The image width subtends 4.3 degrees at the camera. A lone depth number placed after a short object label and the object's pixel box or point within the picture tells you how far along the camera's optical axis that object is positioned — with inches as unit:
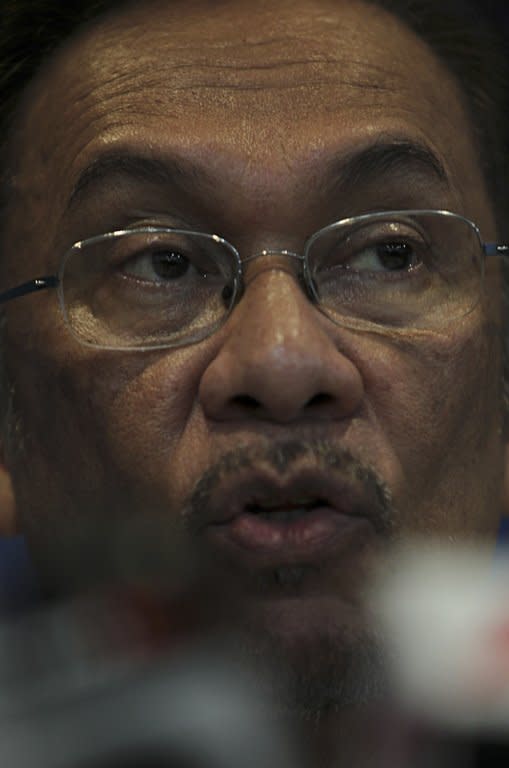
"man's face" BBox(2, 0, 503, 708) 69.8
